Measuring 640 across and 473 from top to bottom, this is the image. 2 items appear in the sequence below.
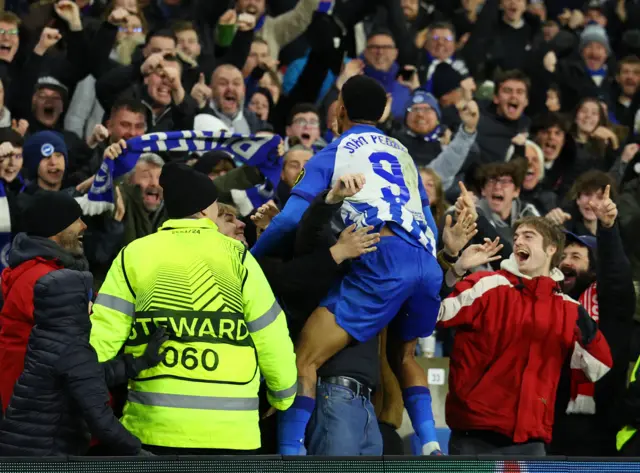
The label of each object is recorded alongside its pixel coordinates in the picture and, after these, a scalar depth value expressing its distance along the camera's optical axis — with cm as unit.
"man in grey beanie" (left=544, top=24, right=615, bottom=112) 2825
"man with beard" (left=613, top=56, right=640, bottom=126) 2802
